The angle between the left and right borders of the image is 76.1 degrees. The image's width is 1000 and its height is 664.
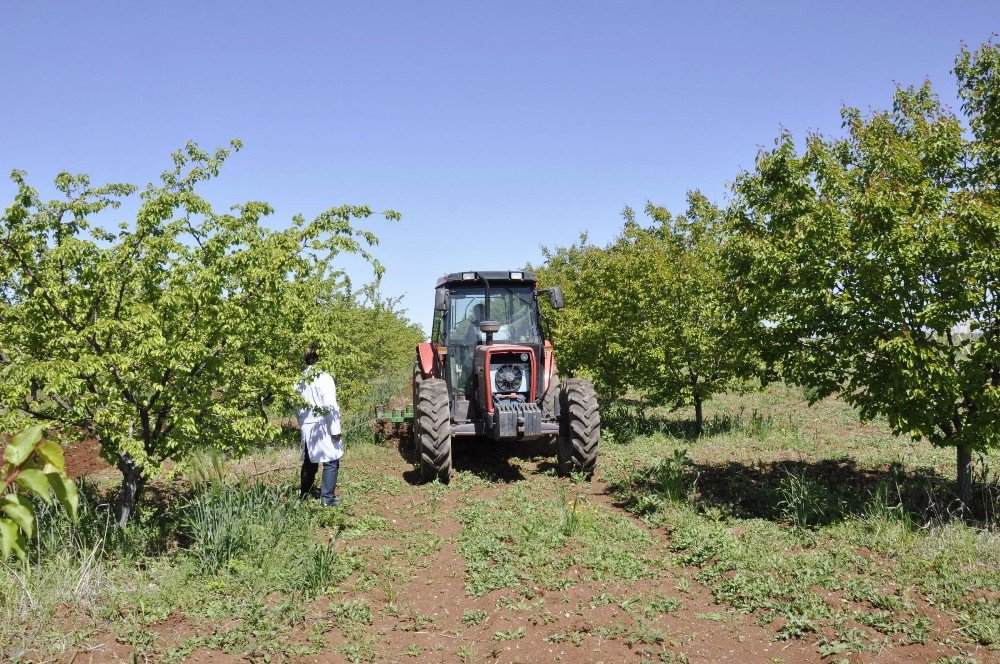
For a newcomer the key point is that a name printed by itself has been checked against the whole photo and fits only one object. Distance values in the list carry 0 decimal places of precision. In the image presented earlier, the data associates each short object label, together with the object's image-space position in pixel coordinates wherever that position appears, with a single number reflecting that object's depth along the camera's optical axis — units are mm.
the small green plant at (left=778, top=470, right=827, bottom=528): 6031
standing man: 6500
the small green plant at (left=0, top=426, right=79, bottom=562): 1425
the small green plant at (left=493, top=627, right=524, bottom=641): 4285
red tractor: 7562
